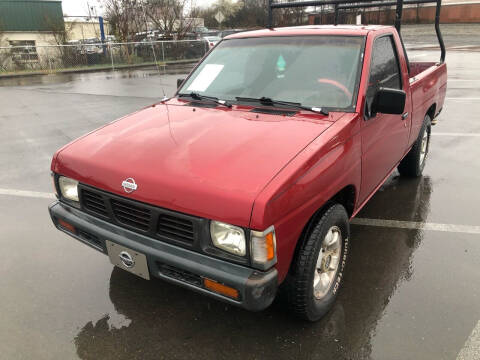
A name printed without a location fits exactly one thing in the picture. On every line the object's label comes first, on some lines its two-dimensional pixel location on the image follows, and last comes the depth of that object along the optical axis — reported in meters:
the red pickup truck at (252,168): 2.08
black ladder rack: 4.42
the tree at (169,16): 23.06
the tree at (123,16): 21.73
